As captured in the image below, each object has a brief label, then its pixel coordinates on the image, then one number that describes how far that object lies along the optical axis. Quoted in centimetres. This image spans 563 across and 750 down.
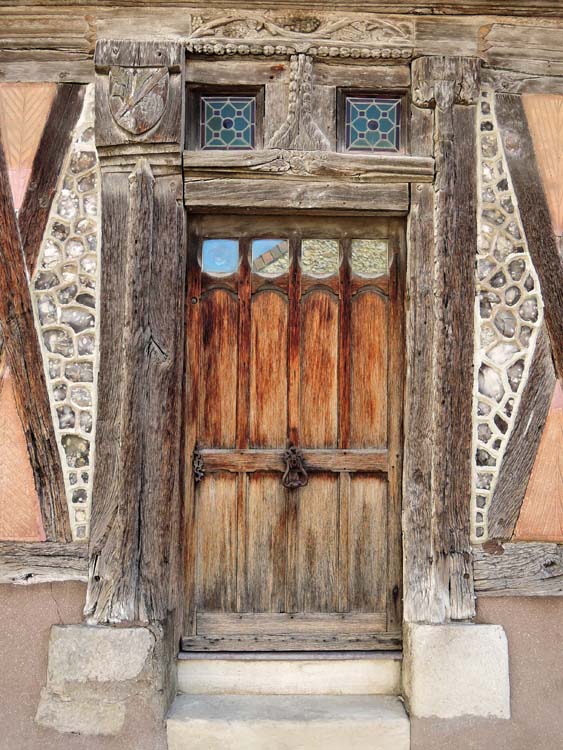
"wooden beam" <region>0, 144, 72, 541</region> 323
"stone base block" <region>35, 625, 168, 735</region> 305
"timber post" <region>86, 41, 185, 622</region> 318
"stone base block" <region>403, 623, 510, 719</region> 310
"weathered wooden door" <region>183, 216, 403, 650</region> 341
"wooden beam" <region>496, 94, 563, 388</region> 331
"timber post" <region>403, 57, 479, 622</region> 321
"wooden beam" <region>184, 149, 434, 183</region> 329
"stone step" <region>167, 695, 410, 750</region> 307
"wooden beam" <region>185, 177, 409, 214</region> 330
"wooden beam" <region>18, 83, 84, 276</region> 330
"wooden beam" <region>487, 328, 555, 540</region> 326
